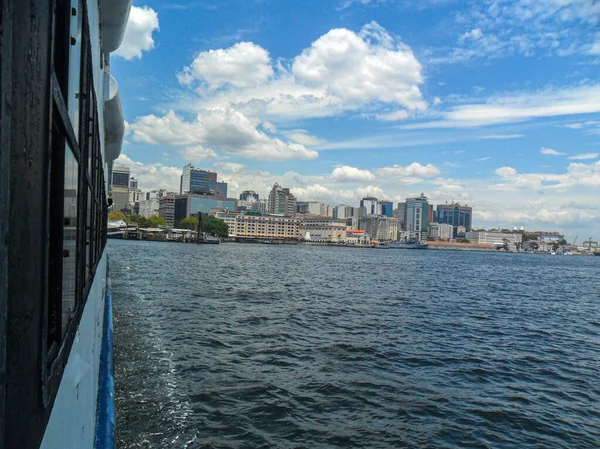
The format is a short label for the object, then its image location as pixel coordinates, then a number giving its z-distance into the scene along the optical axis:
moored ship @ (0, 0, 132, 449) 0.82
